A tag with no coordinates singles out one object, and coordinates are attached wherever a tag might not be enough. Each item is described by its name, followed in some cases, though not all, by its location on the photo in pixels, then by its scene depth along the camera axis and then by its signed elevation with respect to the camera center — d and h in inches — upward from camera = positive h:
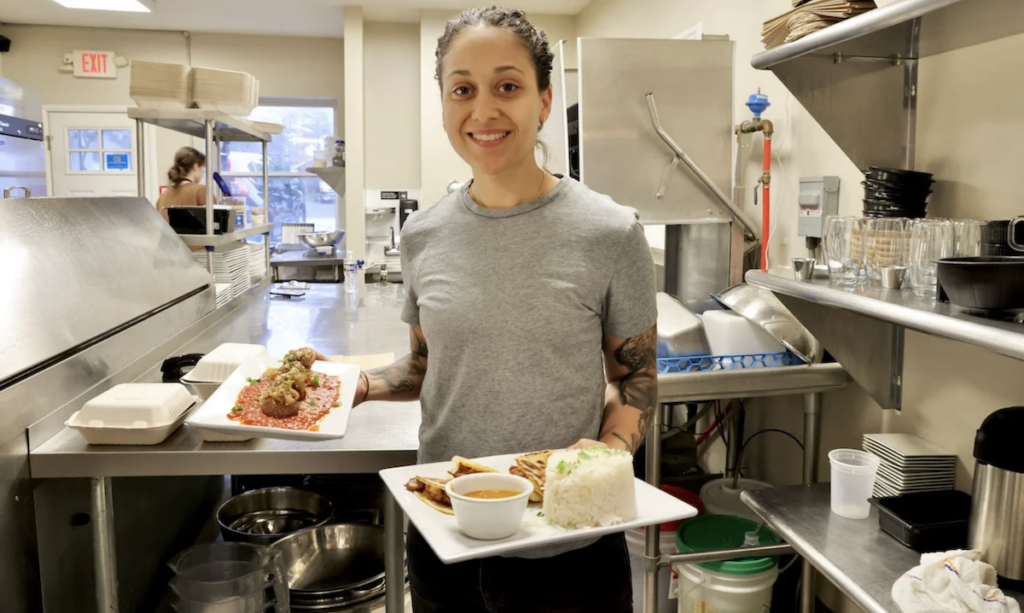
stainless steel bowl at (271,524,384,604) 81.2 -35.3
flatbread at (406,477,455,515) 46.7 -16.1
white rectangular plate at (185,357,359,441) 56.0 -13.7
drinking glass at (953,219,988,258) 58.9 -0.1
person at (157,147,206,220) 186.7 +14.7
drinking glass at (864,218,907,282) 64.5 -0.7
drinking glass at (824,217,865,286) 68.6 -1.2
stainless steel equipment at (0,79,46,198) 230.7 +29.5
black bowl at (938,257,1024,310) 46.3 -2.9
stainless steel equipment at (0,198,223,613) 57.6 -11.2
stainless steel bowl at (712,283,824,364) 88.0 -9.9
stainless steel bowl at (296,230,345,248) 277.9 -1.4
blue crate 89.1 -14.9
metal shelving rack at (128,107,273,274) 121.6 +19.3
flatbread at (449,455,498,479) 47.9 -14.7
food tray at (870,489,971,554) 62.9 -24.1
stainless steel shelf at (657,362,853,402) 85.7 -16.8
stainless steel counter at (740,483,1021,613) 57.9 -26.5
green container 94.2 -38.2
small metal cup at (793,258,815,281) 70.5 -3.0
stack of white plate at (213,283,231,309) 124.0 -9.7
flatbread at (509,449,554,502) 47.0 -14.7
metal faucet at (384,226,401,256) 232.7 -4.6
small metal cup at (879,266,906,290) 63.0 -3.4
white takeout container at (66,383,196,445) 60.3 -14.8
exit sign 286.7 +64.2
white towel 50.8 -24.3
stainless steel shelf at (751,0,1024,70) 56.1 +17.7
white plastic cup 70.5 -23.4
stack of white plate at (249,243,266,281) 157.5 -5.7
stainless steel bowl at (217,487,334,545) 89.4 -33.2
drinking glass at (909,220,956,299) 59.7 -1.1
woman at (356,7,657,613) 50.2 -5.1
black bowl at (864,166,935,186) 73.2 +5.7
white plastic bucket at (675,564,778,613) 89.6 -42.2
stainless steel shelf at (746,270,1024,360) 44.3 -5.4
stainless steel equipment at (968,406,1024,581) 57.0 -19.4
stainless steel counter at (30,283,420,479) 59.7 -17.6
